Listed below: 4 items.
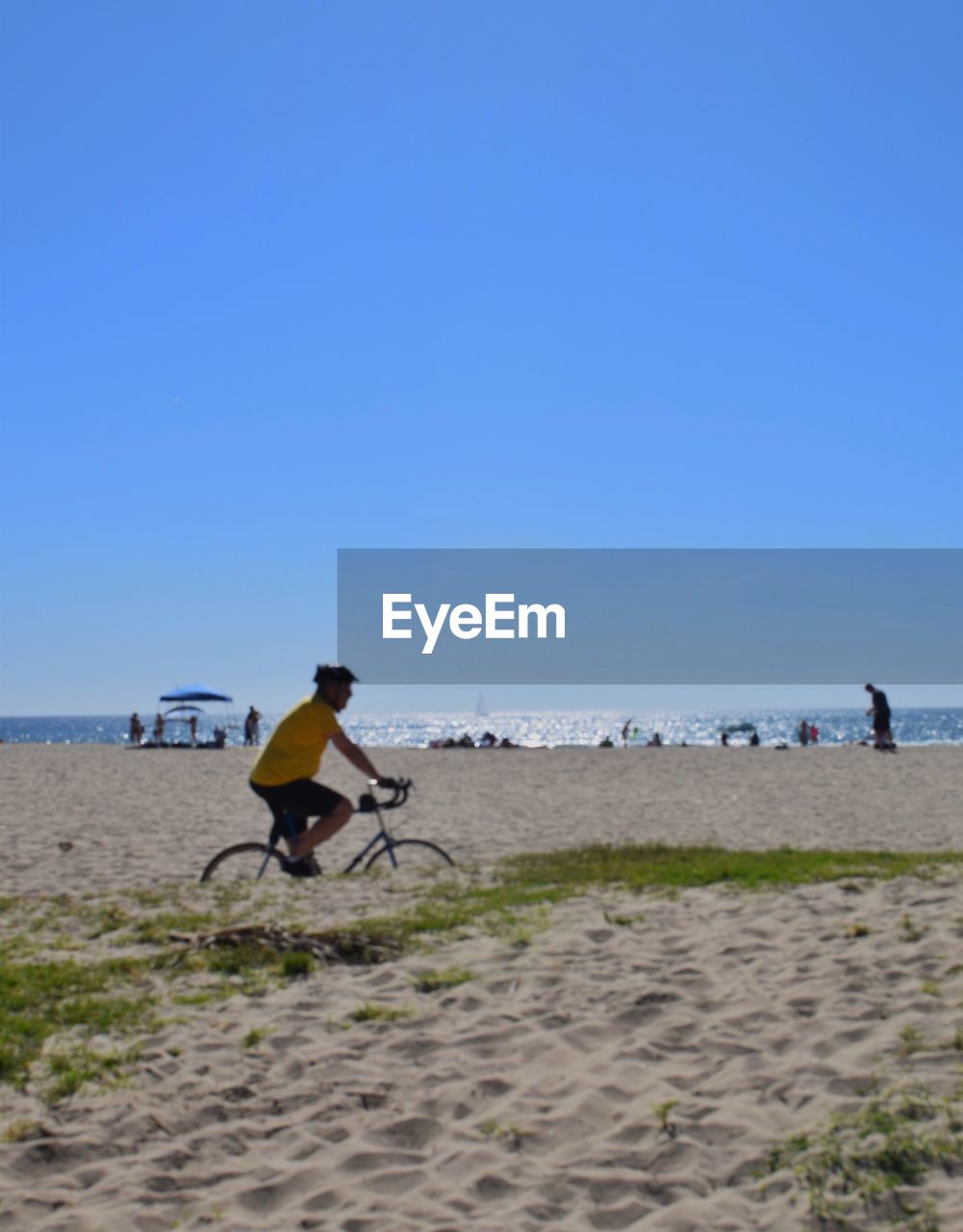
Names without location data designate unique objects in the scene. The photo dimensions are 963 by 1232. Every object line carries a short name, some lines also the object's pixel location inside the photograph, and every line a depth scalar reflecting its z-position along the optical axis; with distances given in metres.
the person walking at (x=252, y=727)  51.66
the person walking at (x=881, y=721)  35.19
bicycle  10.59
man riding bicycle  9.79
